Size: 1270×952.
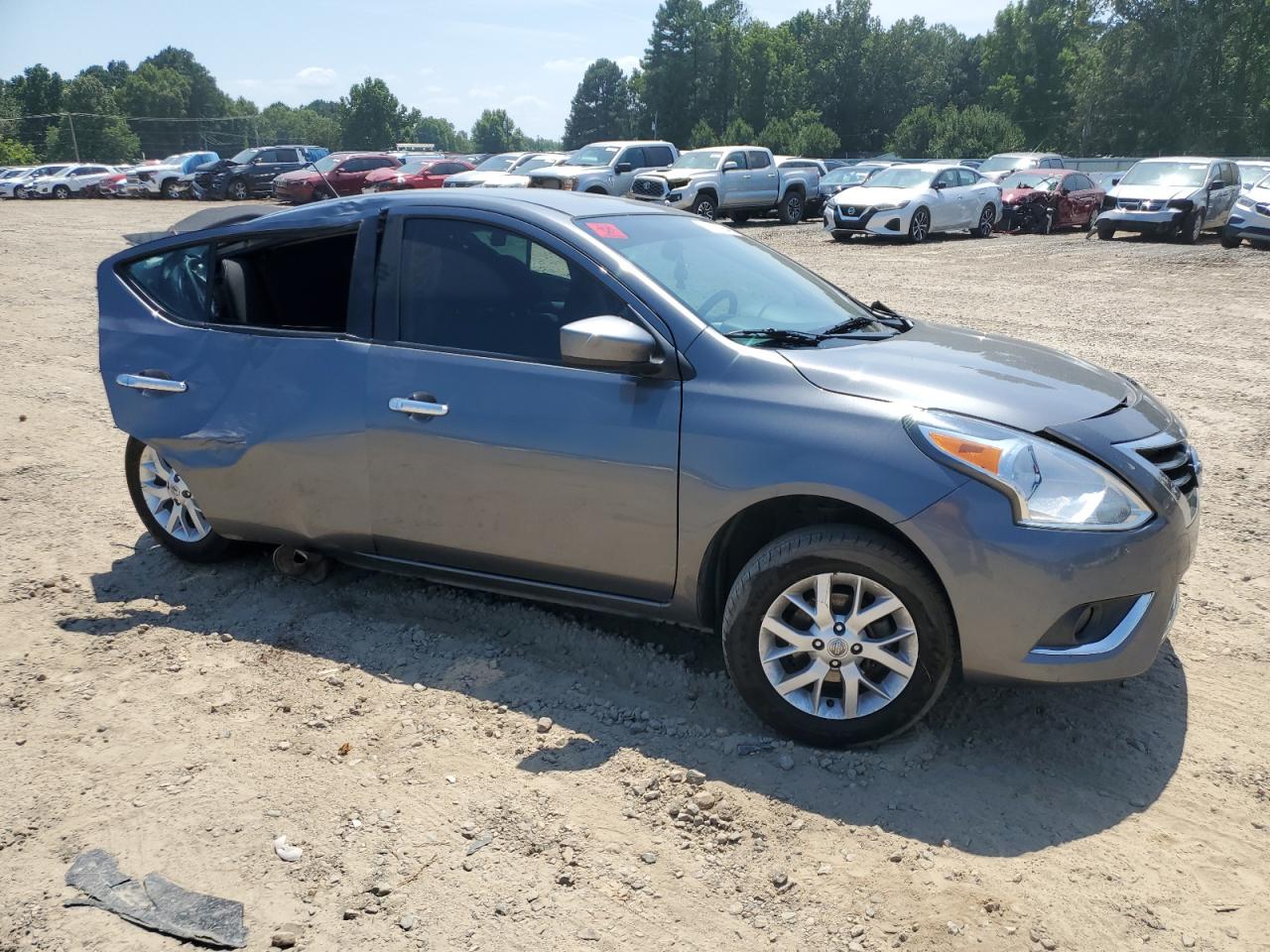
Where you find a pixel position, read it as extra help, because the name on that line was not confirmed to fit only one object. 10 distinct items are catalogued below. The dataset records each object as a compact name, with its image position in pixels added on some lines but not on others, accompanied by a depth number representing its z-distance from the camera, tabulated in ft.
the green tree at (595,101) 432.66
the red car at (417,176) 103.55
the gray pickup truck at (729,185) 80.72
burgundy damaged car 82.53
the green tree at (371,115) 327.67
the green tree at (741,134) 228.43
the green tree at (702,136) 250.25
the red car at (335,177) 101.09
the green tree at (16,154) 199.52
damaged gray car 10.61
